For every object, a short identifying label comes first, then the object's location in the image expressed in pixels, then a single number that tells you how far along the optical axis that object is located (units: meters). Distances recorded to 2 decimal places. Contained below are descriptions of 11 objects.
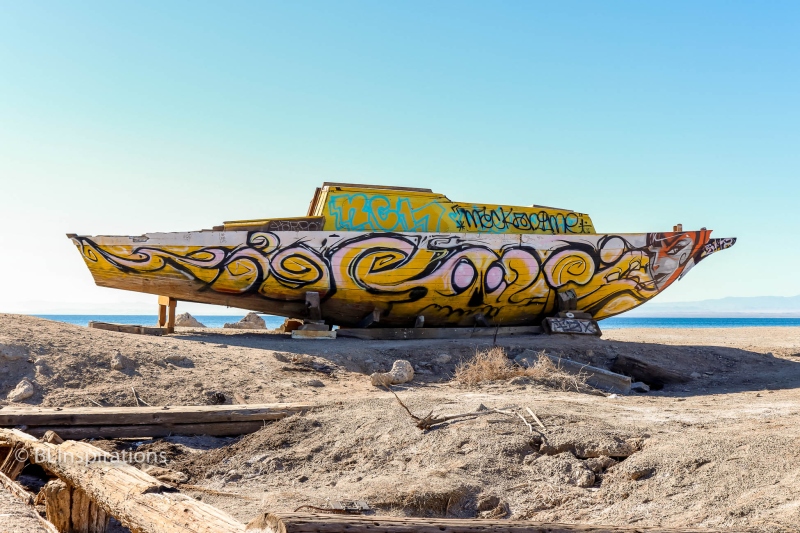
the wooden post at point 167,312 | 13.80
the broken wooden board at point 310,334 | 13.70
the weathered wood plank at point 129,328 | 12.89
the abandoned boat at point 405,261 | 13.34
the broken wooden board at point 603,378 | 10.06
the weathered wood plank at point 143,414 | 6.62
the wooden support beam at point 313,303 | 13.86
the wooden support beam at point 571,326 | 14.77
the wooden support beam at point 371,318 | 14.50
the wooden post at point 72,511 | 4.97
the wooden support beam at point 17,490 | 5.51
